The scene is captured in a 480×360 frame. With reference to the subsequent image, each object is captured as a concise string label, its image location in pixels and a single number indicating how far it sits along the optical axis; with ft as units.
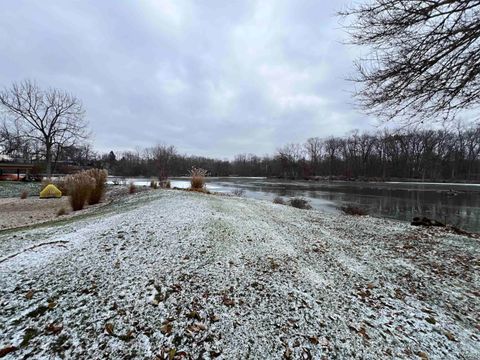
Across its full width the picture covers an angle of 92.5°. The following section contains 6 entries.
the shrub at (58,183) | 55.16
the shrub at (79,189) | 30.99
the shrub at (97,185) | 34.71
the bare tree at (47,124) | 87.35
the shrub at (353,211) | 38.13
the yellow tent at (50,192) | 48.47
